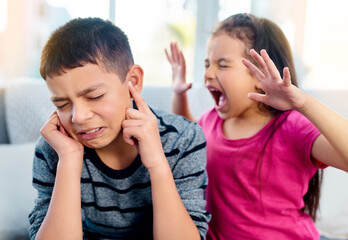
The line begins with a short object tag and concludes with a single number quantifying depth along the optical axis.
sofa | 1.29
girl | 1.05
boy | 0.85
